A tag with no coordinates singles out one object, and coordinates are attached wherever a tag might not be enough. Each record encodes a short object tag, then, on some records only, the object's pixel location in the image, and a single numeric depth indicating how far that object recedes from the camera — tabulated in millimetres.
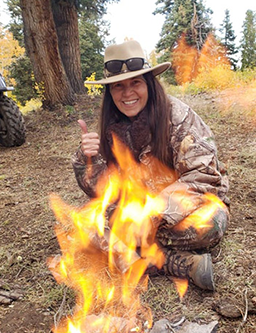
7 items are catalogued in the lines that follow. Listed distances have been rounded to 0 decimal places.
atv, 5477
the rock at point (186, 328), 1563
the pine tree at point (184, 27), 20109
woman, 1973
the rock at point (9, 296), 1975
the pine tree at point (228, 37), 26922
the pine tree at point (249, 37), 27078
